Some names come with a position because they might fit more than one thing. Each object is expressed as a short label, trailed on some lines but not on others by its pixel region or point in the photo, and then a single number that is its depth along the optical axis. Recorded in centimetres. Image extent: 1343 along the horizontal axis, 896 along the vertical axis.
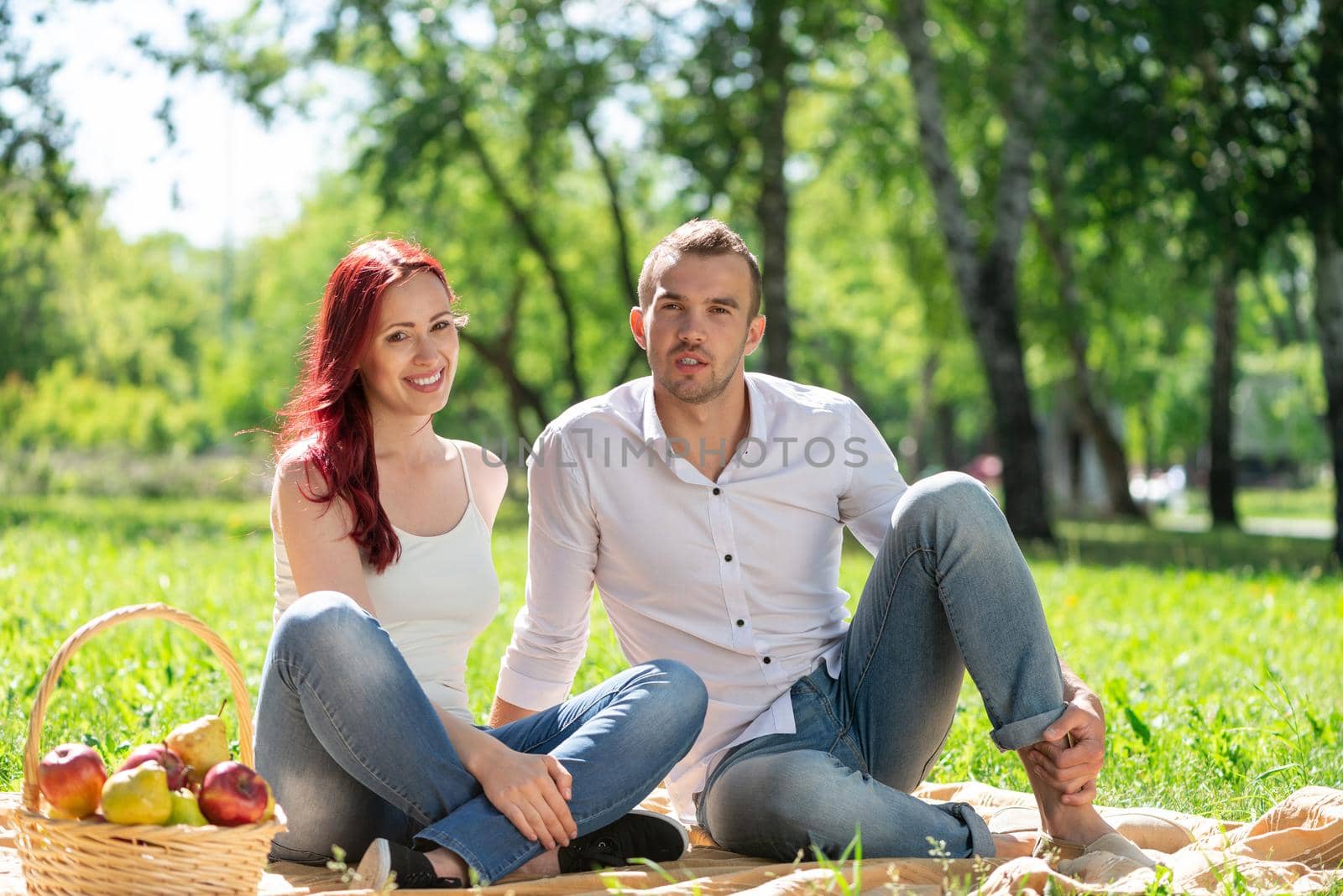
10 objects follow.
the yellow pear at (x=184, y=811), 279
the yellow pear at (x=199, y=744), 289
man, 352
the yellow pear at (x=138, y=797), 272
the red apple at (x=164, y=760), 282
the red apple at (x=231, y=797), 280
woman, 321
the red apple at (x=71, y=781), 279
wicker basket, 273
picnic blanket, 318
